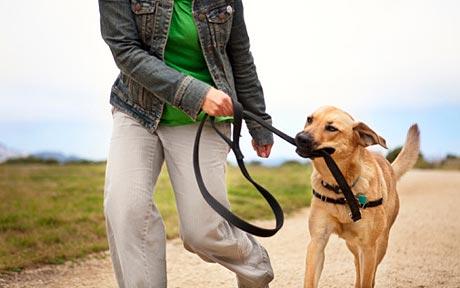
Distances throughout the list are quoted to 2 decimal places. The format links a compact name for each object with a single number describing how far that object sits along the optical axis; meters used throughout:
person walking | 3.86
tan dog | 4.50
